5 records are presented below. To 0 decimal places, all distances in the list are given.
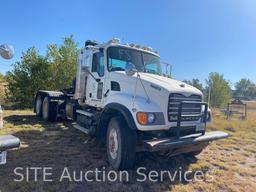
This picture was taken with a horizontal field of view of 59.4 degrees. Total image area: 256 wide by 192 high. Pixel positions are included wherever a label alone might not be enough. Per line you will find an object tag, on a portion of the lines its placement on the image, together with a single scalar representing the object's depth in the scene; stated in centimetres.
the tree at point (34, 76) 1669
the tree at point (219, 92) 2597
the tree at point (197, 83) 2509
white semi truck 413
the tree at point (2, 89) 1779
